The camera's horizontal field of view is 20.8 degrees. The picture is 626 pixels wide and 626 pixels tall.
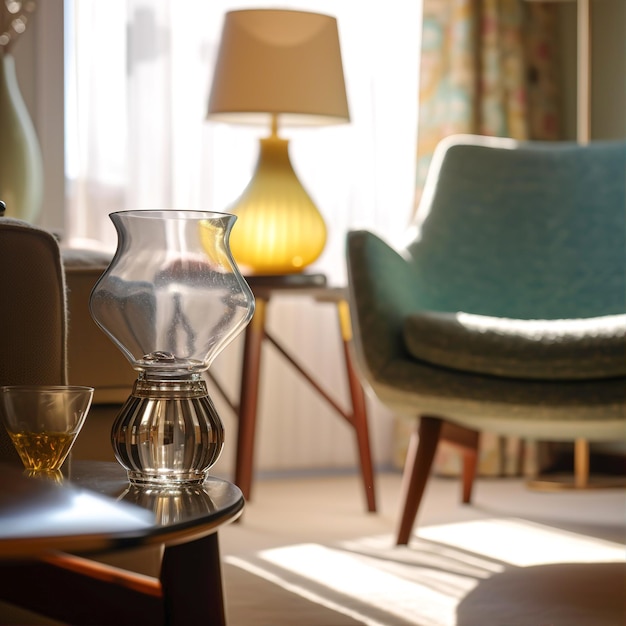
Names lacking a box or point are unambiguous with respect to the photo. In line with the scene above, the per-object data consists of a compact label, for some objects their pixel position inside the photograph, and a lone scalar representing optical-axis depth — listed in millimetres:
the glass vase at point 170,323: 1371
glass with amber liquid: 1366
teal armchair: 2369
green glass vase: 2861
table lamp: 3066
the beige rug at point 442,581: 2080
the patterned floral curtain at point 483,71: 4136
